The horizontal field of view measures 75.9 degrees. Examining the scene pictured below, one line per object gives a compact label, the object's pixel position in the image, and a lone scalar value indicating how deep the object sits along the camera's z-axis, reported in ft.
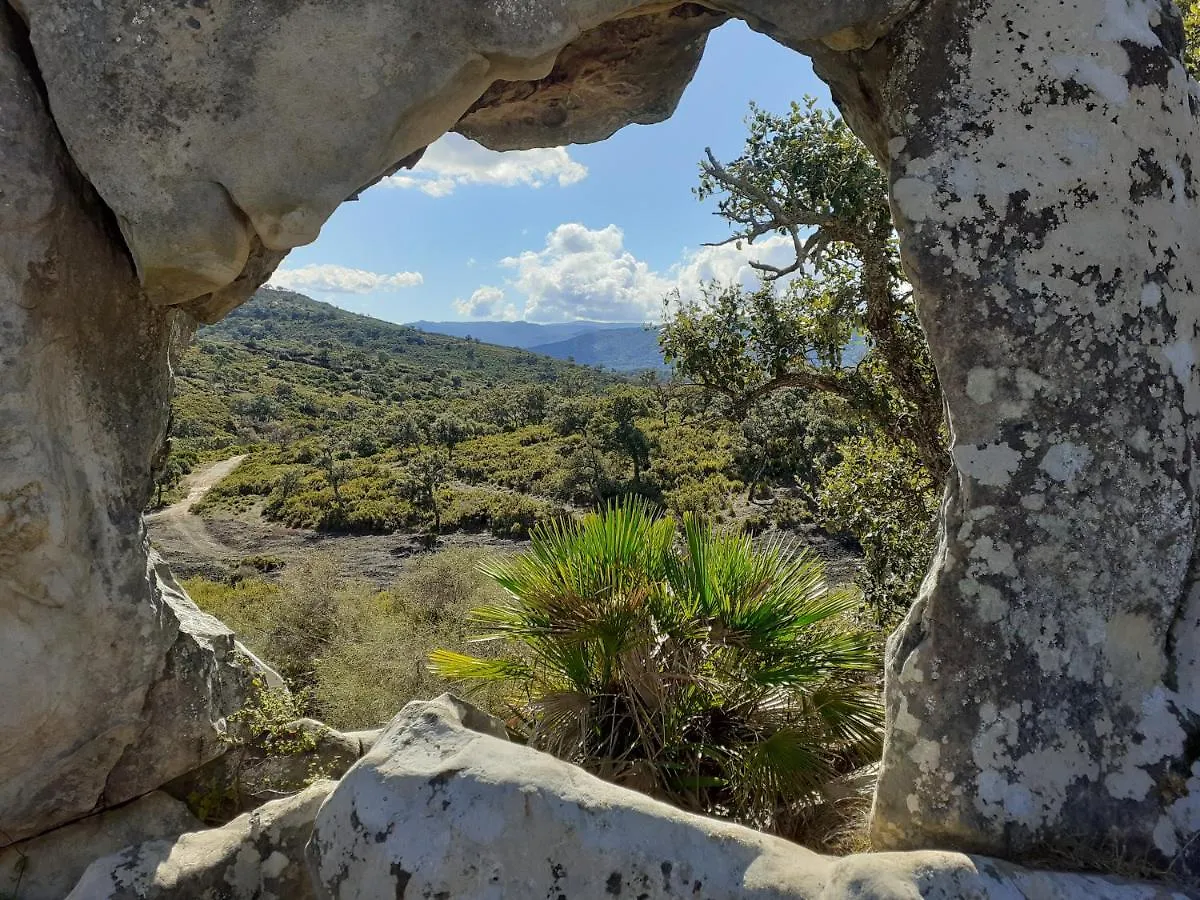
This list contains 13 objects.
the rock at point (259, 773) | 15.49
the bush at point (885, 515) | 22.21
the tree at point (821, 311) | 21.11
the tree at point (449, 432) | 161.99
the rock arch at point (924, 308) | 10.72
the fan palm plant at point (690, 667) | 14.35
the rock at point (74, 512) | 12.23
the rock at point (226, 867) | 11.35
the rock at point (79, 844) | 13.55
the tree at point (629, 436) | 109.29
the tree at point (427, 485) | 104.73
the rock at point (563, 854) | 8.91
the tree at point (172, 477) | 125.53
